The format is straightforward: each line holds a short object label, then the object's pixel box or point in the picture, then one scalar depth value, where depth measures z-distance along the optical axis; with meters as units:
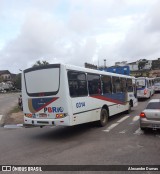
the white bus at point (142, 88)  28.37
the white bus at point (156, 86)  42.19
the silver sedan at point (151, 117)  10.04
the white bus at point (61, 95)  9.80
